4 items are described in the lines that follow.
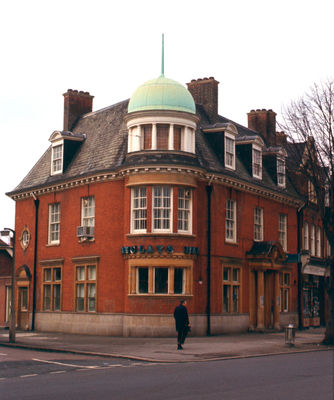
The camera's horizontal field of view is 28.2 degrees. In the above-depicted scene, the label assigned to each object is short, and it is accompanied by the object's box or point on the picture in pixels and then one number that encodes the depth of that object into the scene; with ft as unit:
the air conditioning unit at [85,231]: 108.17
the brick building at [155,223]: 100.01
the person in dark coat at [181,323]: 76.02
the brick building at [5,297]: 134.21
